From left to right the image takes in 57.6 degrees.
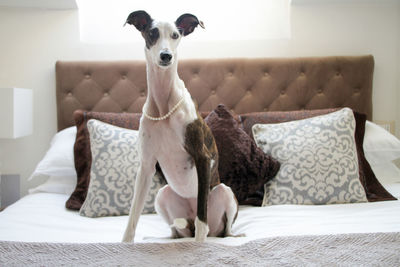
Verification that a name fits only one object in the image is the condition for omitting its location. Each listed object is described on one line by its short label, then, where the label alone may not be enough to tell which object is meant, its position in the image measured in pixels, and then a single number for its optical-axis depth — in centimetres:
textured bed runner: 85
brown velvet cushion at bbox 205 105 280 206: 171
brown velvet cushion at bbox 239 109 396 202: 182
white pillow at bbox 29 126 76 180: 192
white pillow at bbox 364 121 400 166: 200
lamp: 203
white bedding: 131
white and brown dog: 107
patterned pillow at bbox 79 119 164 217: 165
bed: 92
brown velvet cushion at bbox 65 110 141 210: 175
